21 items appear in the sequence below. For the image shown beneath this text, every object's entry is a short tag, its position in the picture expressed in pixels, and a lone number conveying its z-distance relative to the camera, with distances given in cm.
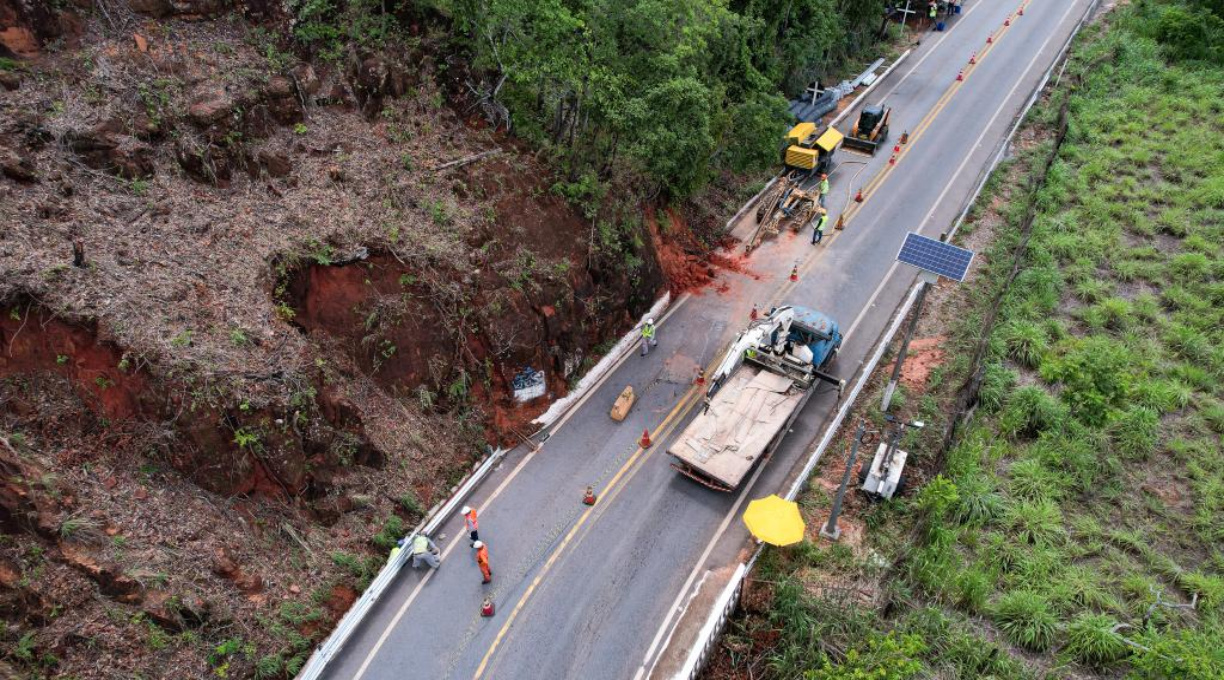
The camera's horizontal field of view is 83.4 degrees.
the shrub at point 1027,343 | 2208
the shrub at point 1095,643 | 1436
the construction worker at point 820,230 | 2773
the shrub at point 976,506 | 1738
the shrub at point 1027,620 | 1474
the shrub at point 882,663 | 1334
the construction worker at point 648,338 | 2284
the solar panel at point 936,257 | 1789
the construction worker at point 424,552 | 1653
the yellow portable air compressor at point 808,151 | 3098
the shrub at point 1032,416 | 1966
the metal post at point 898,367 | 1901
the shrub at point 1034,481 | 1794
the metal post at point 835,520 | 1614
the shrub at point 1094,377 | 1975
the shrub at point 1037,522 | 1694
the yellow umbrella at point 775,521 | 1612
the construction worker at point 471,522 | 1692
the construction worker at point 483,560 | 1644
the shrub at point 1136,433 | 1895
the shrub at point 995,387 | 2061
